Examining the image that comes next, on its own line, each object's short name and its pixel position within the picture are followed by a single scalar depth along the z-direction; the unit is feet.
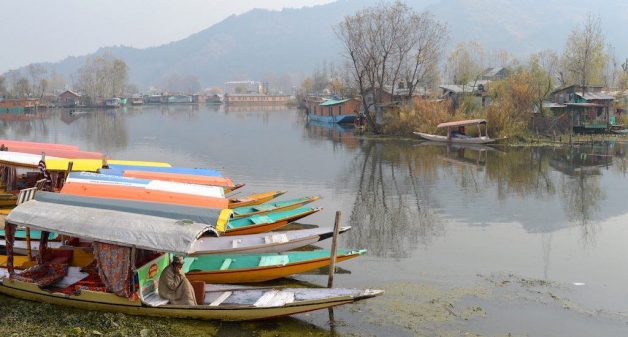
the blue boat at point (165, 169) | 72.69
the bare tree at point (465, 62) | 279.14
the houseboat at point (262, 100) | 638.82
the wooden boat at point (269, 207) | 66.18
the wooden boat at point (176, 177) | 68.69
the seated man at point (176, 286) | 40.63
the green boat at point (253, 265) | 47.01
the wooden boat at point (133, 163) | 76.13
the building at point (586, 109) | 176.65
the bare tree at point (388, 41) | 195.31
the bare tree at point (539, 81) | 175.11
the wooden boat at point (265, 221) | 60.34
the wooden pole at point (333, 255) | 45.80
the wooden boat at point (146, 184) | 56.75
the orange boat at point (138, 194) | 53.72
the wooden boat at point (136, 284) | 38.88
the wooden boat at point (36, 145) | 80.38
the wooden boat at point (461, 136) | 156.35
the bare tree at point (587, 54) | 213.66
